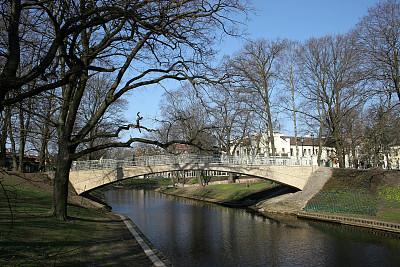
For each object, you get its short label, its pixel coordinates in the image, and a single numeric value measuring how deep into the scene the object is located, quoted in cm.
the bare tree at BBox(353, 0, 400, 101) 2303
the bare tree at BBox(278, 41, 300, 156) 3477
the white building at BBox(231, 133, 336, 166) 7448
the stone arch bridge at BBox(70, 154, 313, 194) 2789
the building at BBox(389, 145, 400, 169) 5894
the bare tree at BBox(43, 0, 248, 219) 777
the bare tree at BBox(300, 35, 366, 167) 3234
